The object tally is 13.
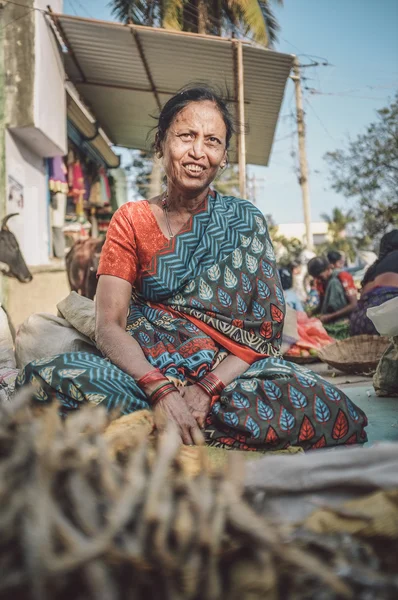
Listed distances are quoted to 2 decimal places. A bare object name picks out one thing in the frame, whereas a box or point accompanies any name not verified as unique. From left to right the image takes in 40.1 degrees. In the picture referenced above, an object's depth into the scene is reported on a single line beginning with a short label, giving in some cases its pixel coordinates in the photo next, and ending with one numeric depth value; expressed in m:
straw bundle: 0.57
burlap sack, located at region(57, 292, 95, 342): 2.73
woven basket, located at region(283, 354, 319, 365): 5.55
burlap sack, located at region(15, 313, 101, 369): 2.79
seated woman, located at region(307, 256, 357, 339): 7.06
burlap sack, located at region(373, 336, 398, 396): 2.99
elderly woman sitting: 1.77
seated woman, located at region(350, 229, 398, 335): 4.82
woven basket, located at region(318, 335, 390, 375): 4.33
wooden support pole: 6.51
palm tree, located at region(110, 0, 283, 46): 11.49
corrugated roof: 6.70
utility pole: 16.06
